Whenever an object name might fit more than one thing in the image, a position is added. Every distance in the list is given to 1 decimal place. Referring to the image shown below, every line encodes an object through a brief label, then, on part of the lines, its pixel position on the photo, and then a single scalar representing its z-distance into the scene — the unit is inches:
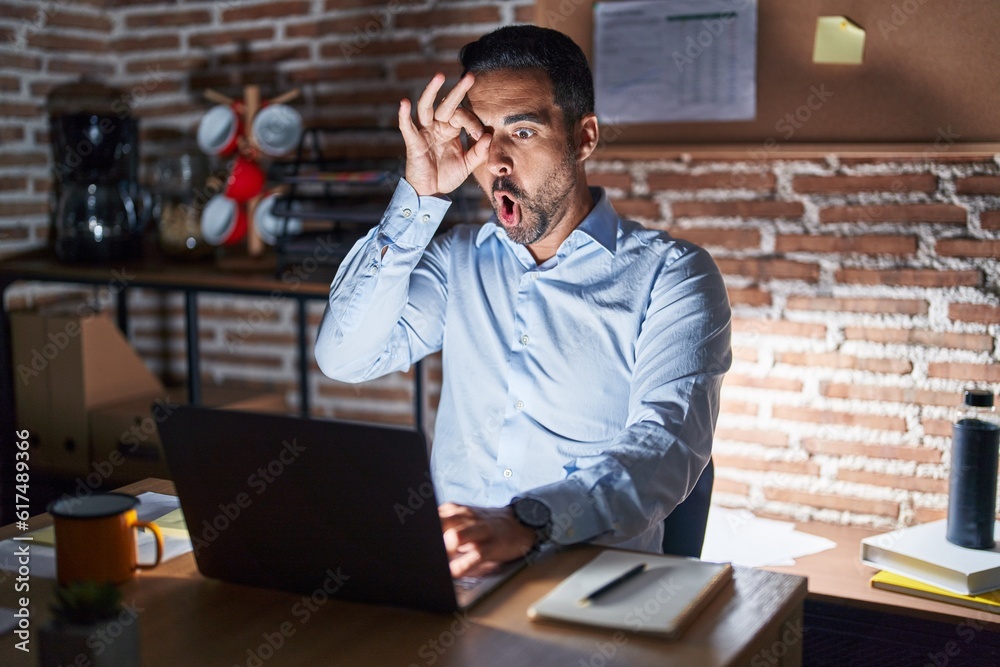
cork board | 83.2
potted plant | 33.3
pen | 40.9
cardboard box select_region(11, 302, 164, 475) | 112.9
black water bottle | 74.8
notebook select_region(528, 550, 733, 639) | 38.9
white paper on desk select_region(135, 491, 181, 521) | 54.0
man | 67.7
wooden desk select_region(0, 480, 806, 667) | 37.2
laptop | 39.3
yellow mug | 42.2
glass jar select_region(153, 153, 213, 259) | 114.8
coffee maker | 116.0
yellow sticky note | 86.6
